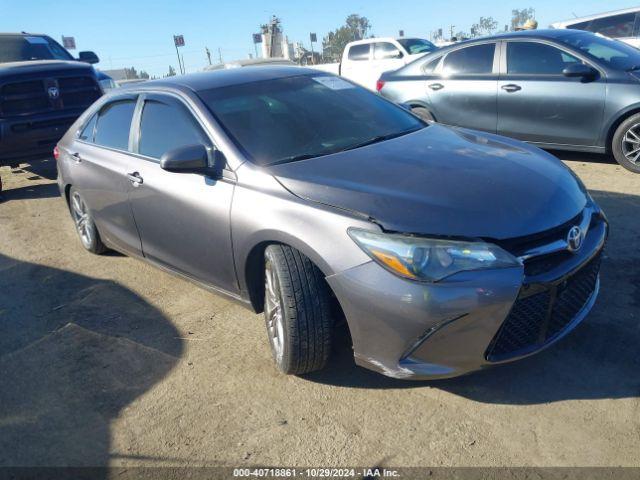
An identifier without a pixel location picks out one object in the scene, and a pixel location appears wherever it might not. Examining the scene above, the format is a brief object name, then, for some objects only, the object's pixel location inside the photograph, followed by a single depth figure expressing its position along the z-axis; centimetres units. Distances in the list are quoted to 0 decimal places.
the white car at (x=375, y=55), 1580
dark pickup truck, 705
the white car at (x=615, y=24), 1168
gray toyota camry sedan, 228
